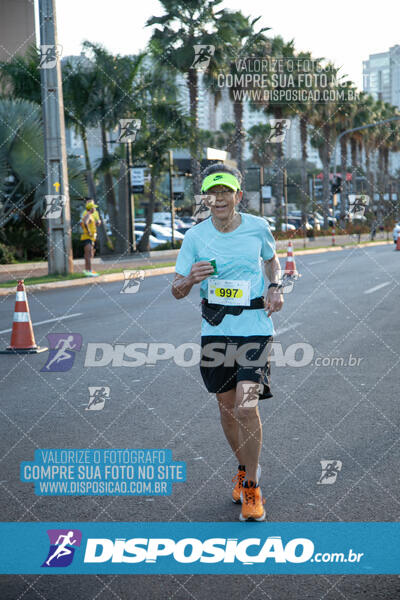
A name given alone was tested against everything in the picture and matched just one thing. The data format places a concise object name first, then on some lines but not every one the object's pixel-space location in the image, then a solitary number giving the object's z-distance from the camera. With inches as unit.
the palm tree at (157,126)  1317.7
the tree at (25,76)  1236.5
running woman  173.0
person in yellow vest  774.5
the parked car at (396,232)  1477.5
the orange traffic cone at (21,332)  378.6
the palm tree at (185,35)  1350.9
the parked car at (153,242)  1478.8
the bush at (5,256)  985.5
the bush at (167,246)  1452.0
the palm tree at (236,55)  1390.3
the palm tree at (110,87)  1234.6
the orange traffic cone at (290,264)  758.8
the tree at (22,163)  1035.9
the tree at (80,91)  1244.5
